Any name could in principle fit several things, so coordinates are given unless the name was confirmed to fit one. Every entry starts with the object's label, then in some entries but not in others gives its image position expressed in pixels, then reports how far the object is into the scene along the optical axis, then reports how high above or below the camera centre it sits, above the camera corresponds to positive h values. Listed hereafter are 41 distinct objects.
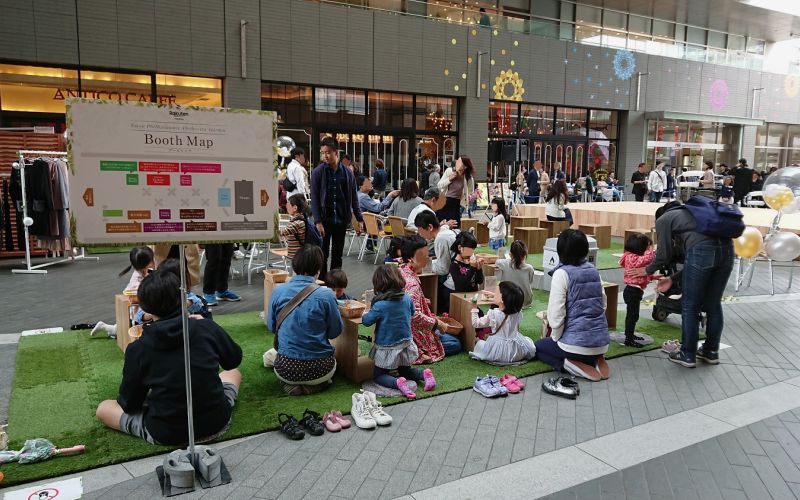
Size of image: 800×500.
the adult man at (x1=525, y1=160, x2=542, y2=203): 18.38 -0.73
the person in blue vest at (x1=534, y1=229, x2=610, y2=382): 4.86 -1.20
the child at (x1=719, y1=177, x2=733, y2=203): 17.48 -0.78
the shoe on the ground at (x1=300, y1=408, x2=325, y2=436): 3.84 -1.71
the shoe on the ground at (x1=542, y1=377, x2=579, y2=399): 4.55 -1.73
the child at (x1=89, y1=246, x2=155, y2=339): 5.32 -0.94
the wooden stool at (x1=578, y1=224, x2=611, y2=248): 12.11 -1.42
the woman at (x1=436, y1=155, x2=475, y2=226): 9.55 -0.39
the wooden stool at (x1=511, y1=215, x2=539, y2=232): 12.59 -1.24
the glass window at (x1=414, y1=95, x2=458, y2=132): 19.41 +1.56
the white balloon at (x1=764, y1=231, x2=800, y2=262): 7.86 -1.07
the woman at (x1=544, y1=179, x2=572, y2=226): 11.51 -0.77
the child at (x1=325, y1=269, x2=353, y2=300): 5.33 -1.06
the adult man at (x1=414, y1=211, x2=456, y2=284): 6.25 -0.94
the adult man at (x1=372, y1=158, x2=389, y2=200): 15.14 -0.49
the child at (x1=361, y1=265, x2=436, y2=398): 4.60 -1.25
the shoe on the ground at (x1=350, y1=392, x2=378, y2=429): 3.97 -1.72
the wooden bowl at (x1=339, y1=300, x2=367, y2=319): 4.84 -1.21
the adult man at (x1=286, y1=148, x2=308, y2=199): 10.73 -0.27
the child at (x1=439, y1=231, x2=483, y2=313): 5.98 -1.06
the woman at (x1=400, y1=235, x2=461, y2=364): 5.17 -1.36
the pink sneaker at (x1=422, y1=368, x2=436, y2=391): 4.62 -1.69
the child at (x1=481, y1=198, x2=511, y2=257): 9.34 -1.03
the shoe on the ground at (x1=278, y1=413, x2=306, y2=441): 3.77 -1.71
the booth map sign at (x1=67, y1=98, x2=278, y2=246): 2.91 -0.07
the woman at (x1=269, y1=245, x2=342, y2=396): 4.34 -1.23
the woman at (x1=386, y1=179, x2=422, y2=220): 9.62 -0.61
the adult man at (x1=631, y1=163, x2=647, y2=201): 20.73 -0.74
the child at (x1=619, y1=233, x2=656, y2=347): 5.92 -1.16
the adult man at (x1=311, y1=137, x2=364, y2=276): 7.14 -0.47
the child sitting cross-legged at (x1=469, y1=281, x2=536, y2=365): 5.23 -1.57
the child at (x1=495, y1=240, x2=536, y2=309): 5.98 -1.09
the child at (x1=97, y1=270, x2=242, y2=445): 3.46 -1.26
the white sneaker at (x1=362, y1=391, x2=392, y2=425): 4.03 -1.71
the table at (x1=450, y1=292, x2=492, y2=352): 5.49 -1.41
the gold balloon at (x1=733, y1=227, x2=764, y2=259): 7.21 -0.95
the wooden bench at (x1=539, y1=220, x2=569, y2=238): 11.97 -1.28
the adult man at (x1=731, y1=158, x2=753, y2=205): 19.78 -0.63
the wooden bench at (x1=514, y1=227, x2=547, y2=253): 11.54 -1.44
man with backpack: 5.02 -0.79
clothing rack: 9.27 -1.24
